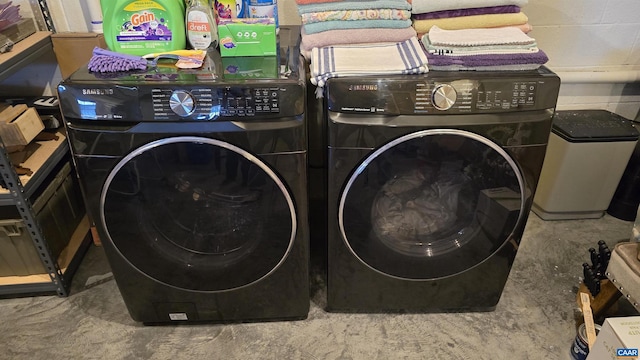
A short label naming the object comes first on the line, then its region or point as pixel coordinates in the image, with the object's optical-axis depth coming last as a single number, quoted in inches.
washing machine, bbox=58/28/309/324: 46.6
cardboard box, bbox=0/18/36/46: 61.4
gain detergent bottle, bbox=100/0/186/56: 52.4
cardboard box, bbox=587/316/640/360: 46.9
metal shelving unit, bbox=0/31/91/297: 57.4
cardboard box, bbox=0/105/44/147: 59.4
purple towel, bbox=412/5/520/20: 56.6
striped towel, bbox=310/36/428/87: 48.7
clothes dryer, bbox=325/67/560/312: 48.2
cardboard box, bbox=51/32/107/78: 67.3
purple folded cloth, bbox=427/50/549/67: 49.6
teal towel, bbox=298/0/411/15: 54.8
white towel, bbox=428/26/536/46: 51.2
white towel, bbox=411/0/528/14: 55.4
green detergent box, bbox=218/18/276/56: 52.7
